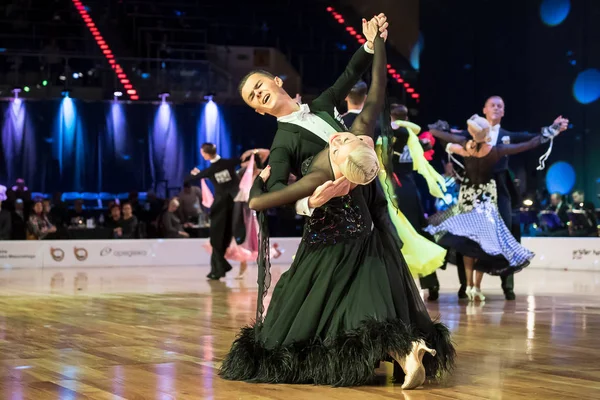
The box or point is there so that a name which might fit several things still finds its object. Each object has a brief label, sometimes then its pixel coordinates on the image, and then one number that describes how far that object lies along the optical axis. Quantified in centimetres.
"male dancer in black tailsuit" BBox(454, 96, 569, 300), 795
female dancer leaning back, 351
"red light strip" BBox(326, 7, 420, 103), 1680
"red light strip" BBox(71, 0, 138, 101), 1502
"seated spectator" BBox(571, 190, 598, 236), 1288
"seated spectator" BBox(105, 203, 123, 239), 1420
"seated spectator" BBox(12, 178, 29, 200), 1438
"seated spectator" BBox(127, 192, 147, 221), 1462
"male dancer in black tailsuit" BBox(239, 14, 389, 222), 387
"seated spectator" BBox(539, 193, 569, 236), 1327
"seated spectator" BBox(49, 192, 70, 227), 1396
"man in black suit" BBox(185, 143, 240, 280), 1091
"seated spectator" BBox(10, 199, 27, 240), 1372
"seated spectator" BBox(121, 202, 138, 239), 1419
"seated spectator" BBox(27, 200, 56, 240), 1373
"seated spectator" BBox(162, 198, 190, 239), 1447
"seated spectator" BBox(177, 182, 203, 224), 1502
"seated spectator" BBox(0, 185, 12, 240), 1364
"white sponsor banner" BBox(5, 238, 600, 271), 1300
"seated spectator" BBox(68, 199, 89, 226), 1419
